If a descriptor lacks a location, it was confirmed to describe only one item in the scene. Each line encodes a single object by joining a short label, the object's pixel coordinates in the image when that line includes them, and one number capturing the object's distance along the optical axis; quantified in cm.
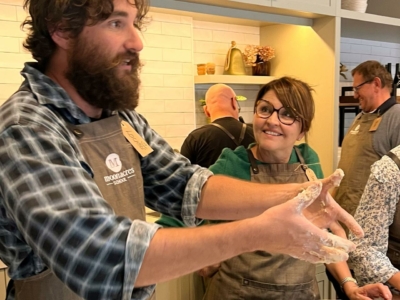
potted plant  288
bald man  228
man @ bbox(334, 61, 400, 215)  281
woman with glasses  150
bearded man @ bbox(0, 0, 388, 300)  73
